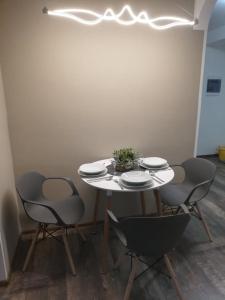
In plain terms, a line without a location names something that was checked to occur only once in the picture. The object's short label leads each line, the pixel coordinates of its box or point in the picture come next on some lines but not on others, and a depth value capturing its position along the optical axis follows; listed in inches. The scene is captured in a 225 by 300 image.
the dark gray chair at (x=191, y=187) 85.4
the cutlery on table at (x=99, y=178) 77.1
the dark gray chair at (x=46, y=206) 73.0
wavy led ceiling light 75.6
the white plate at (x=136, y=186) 70.9
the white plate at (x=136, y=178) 71.2
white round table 71.0
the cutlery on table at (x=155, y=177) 75.9
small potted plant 83.3
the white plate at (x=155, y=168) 86.0
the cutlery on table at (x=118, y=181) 72.0
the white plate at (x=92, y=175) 80.0
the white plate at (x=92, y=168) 80.4
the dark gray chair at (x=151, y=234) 52.3
